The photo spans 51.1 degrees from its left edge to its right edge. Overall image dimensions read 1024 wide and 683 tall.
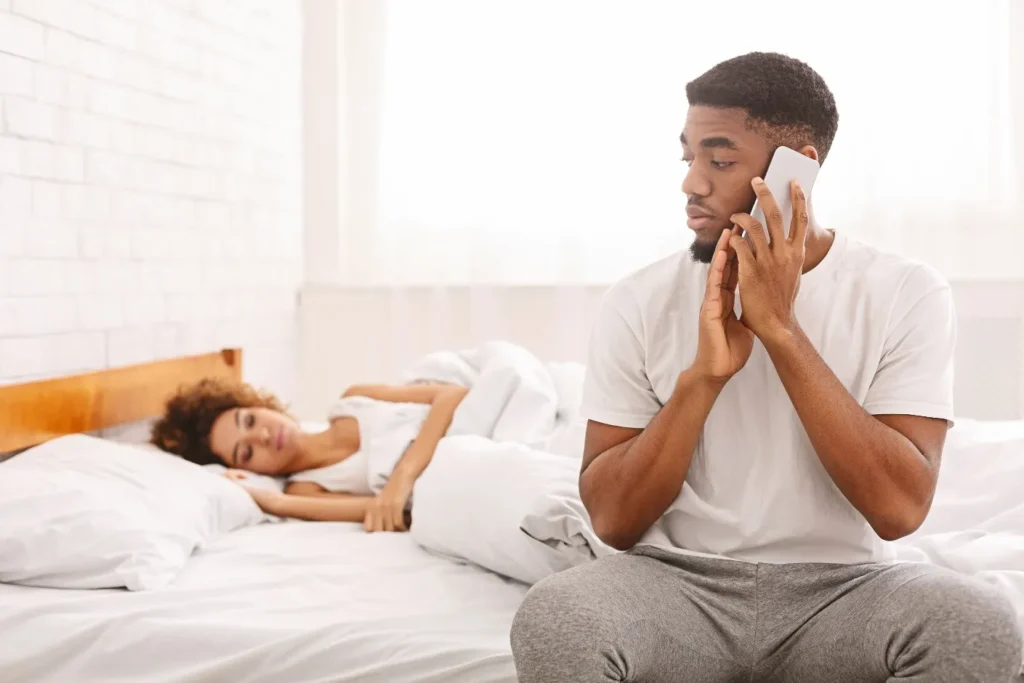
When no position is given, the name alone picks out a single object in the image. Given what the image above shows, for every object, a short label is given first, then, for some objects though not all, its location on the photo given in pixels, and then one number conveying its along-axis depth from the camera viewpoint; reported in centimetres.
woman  245
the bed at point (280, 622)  155
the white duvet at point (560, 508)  172
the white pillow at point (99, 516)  182
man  129
